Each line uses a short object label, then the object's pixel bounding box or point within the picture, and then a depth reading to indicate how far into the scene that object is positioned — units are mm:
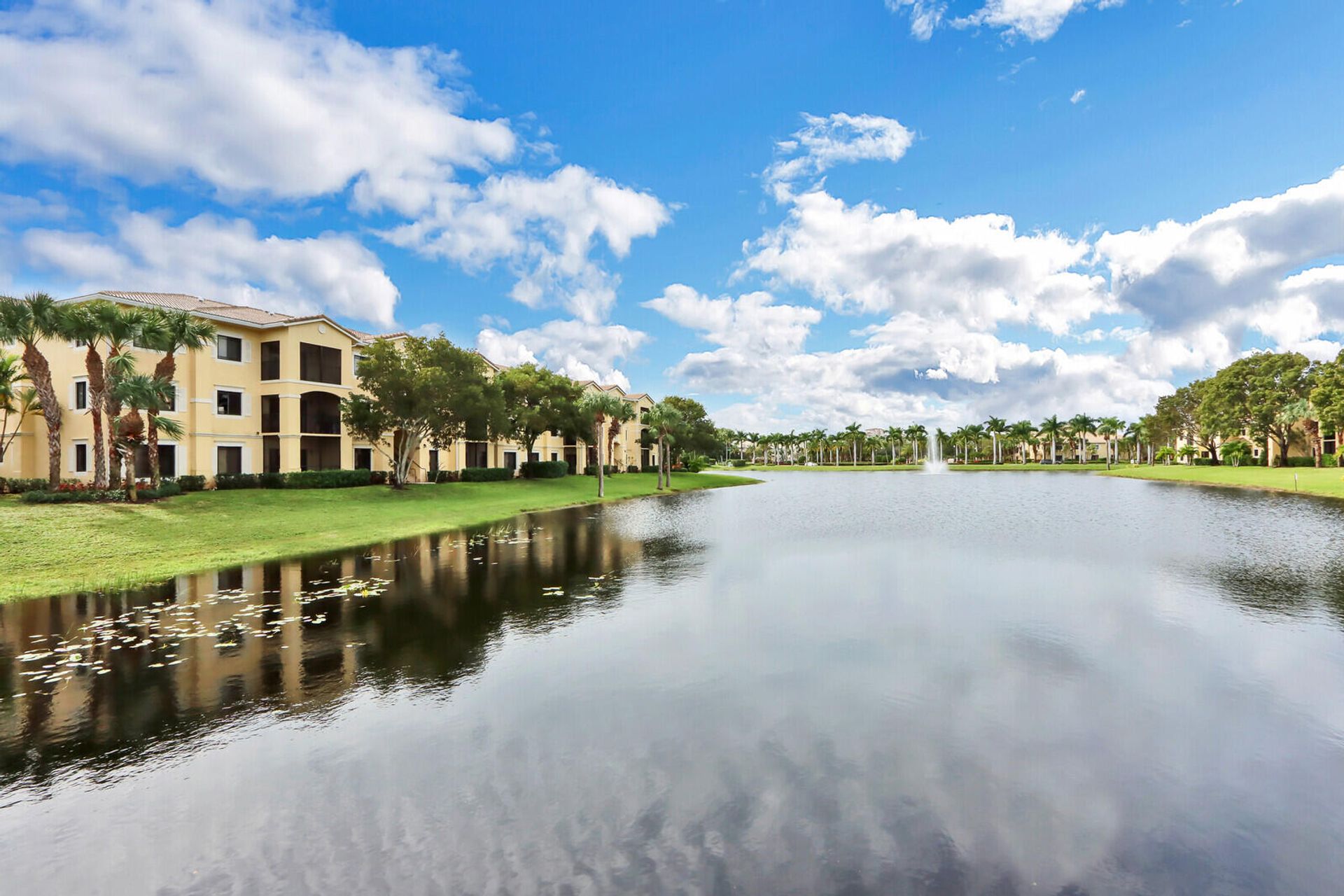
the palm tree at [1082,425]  138250
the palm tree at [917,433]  160750
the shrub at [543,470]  63406
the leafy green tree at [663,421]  65000
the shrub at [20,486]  30359
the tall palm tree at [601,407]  53000
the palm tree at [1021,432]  148375
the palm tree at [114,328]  28844
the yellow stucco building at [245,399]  35188
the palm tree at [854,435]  166525
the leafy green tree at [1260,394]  80125
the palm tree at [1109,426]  136625
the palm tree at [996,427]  153375
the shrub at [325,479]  37594
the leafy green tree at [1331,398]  67125
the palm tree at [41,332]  27797
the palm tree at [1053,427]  145000
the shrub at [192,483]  33094
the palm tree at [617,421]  58469
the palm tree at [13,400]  32750
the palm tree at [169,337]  29677
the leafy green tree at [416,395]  40781
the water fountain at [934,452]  160125
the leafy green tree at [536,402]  59750
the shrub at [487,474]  54156
